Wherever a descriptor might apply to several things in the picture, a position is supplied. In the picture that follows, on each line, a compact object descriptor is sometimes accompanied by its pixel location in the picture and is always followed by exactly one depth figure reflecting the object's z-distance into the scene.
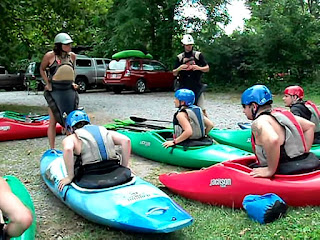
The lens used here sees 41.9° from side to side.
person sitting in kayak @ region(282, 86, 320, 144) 5.96
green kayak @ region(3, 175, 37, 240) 4.31
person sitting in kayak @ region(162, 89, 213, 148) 6.16
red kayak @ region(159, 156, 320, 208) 4.19
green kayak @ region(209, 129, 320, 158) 7.02
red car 19.50
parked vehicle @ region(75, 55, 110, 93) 21.23
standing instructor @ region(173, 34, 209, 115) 7.54
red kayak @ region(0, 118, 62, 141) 8.63
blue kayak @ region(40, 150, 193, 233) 3.54
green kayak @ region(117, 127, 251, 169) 5.91
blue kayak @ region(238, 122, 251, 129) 7.87
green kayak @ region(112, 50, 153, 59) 20.05
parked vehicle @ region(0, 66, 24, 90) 23.89
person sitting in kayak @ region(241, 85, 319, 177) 4.23
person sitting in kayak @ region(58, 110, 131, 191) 4.25
